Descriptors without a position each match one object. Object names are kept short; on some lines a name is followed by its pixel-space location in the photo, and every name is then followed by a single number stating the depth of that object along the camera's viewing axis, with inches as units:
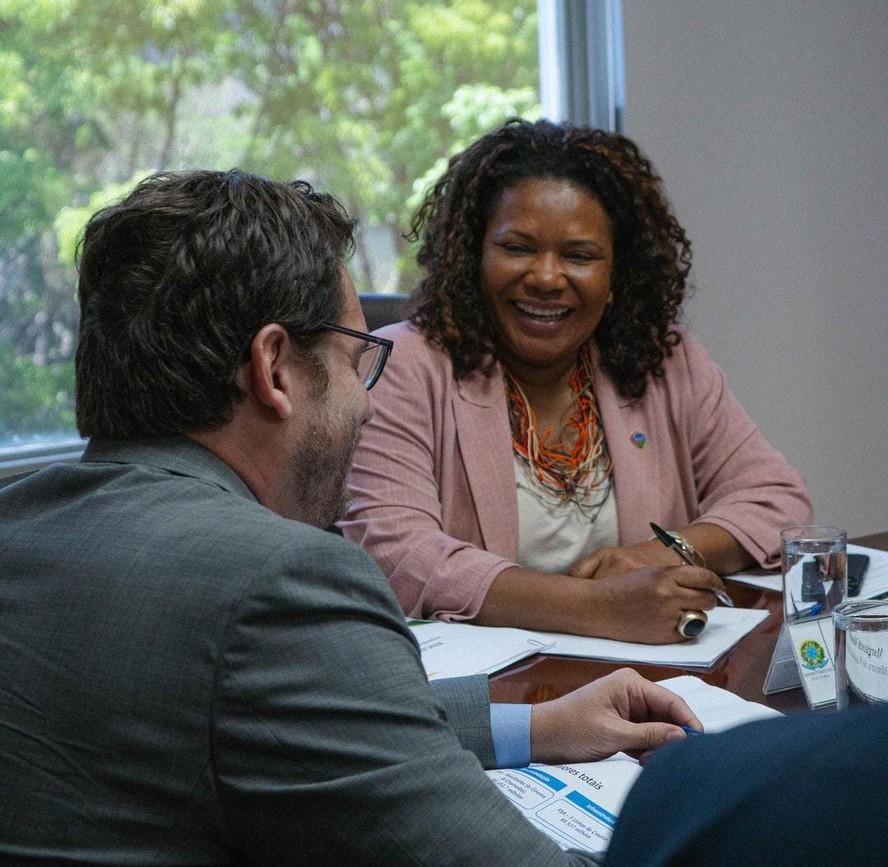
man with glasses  45.9
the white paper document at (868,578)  72.2
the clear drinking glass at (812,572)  67.3
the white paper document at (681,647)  67.1
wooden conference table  64.4
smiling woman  77.6
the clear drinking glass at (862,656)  58.1
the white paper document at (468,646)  66.9
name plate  63.2
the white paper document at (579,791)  57.3
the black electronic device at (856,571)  72.1
